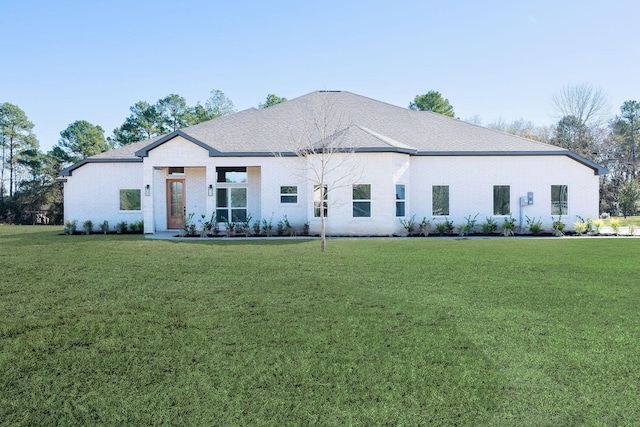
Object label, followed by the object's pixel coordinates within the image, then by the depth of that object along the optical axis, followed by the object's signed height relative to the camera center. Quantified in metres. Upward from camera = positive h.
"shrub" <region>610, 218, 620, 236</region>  19.59 -0.52
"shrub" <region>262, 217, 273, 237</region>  19.11 -0.42
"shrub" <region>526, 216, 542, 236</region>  19.41 -0.44
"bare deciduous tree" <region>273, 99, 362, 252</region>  18.20 +2.31
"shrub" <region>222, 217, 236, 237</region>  19.16 -0.41
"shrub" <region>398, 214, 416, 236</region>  19.05 -0.36
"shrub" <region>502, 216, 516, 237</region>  19.27 -0.54
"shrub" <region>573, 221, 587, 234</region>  19.38 -0.54
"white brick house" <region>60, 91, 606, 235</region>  18.59 +1.72
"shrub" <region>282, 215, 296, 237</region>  18.98 -0.41
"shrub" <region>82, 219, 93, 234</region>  21.05 -0.28
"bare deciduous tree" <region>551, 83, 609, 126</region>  43.12 +10.90
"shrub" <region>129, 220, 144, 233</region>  20.98 -0.35
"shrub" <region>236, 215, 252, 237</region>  19.06 -0.37
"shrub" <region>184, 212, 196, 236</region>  18.89 -0.42
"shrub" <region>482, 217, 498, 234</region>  19.44 -0.48
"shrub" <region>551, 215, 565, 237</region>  19.23 -0.57
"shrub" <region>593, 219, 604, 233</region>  19.61 -0.46
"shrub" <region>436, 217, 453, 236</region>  19.36 -0.51
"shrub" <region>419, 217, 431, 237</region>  19.01 -0.50
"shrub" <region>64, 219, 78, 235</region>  21.00 -0.31
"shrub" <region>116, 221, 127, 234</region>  20.91 -0.34
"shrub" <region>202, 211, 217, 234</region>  19.12 -0.23
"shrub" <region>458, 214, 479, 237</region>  19.31 -0.44
